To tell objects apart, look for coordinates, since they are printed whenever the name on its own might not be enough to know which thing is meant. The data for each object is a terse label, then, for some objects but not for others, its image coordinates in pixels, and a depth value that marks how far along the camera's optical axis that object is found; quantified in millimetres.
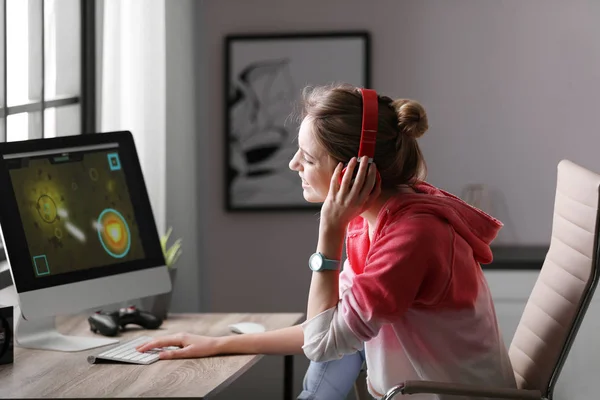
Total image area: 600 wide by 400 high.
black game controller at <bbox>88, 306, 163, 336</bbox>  3970
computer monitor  3704
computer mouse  4038
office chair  3534
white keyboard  3612
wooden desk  3332
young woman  3368
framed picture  5569
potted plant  4225
